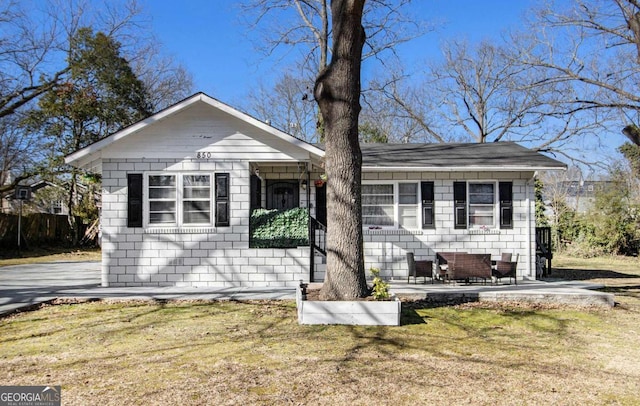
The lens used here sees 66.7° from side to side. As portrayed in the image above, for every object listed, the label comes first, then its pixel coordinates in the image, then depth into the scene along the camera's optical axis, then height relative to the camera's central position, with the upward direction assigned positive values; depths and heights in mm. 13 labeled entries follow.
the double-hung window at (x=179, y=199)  11242 +566
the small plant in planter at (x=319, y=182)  12555 +1087
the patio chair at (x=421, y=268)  10938 -980
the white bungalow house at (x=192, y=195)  11117 +657
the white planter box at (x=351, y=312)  7176 -1307
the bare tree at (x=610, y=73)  12570 +4470
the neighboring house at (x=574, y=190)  38462 +2964
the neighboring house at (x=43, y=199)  28455 +1513
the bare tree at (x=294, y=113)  31286 +7287
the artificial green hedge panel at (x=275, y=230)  11312 -144
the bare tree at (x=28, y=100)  21781 +5758
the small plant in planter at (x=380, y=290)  7504 -1020
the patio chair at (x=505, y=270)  10398 -966
